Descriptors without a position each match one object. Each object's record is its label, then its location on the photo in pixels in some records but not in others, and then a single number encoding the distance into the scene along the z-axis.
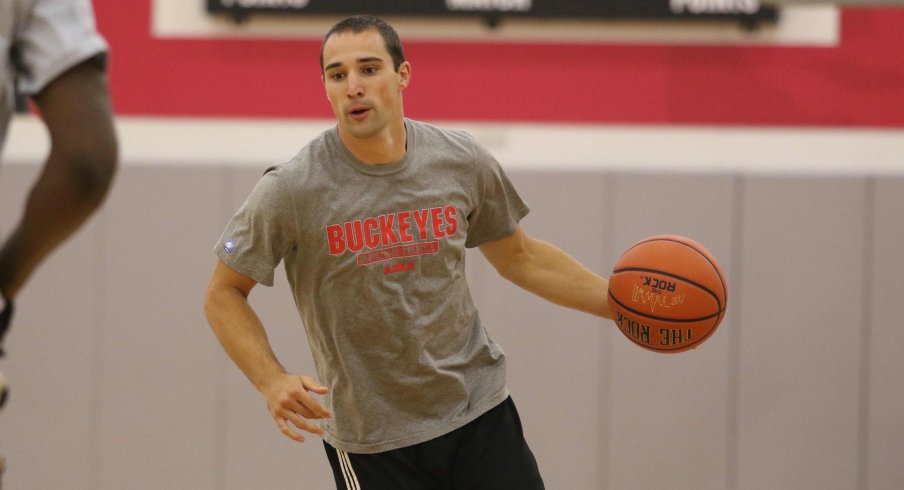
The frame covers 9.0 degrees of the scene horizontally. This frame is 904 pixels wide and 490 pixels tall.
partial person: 9.50
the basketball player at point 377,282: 11.42
